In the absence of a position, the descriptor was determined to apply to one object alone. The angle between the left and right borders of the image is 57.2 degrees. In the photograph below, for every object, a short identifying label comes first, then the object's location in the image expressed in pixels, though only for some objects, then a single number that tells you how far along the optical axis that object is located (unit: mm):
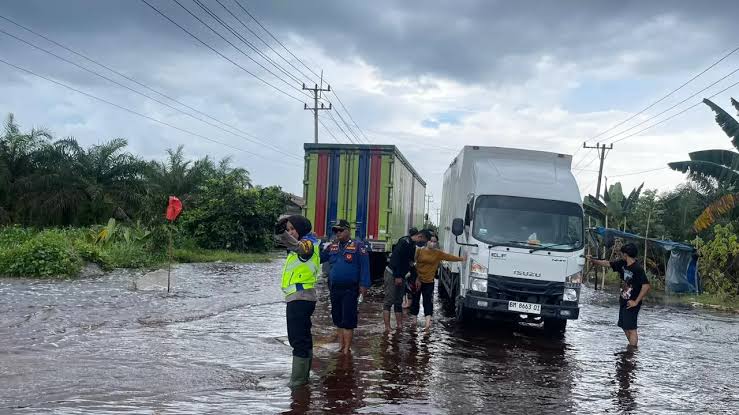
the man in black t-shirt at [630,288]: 10633
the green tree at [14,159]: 27484
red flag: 16241
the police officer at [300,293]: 7008
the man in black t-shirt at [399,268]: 10891
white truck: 10898
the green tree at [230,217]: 29141
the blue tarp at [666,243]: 18188
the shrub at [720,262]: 20625
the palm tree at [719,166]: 18328
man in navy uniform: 8680
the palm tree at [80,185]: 27562
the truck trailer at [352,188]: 17750
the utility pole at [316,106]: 44438
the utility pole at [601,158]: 43469
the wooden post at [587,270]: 26953
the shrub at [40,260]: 16109
